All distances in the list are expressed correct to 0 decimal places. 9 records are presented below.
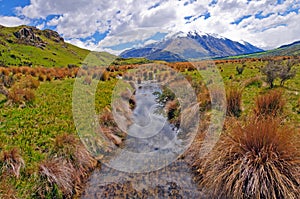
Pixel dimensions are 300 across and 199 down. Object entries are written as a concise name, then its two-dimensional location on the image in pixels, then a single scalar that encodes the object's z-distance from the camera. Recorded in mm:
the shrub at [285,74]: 13227
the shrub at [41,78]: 17578
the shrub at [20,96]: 10344
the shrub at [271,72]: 13289
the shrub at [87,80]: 18081
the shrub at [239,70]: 20250
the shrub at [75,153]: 7180
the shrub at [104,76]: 20686
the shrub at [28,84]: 13617
